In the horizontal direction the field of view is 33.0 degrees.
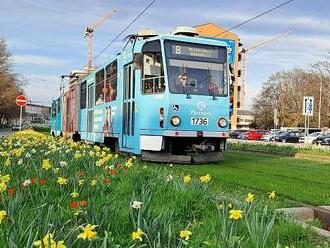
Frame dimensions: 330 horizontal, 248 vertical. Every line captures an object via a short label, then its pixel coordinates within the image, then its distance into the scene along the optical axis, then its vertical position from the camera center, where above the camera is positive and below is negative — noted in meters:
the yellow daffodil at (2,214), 3.87 -0.65
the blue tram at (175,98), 14.82 +0.73
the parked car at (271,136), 73.19 -1.22
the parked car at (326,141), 59.88 -1.43
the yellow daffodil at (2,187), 5.20 -0.61
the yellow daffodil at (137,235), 3.65 -0.73
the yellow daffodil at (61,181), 5.96 -0.62
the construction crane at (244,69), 117.86 +12.22
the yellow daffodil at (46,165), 7.14 -0.55
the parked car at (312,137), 63.17 -1.11
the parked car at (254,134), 79.25 -1.13
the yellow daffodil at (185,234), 3.90 -0.77
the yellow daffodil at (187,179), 6.51 -0.63
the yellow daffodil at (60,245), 3.14 -0.69
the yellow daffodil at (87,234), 3.36 -0.67
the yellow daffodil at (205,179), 6.23 -0.60
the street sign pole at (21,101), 28.47 +1.10
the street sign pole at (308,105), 32.14 +1.29
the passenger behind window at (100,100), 20.27 +0.88
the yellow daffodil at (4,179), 5.67 -0.58
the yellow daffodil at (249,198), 5.17 -0.67
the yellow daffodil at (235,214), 4.34 -0.70
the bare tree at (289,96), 94.19 +5.72
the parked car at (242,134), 84.21 -1.23
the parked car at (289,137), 71.13 -1.28
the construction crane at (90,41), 91.77 +14.34
